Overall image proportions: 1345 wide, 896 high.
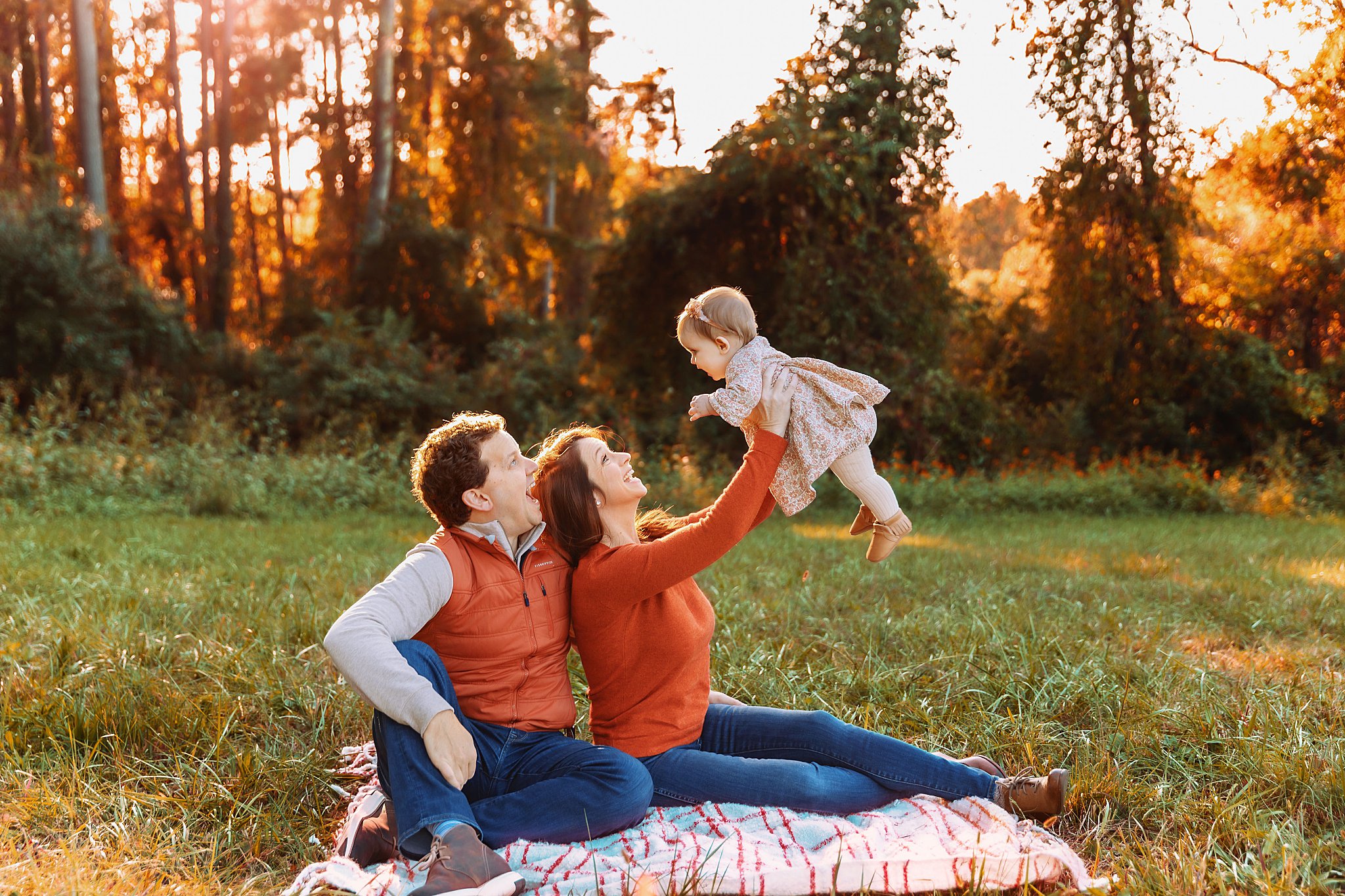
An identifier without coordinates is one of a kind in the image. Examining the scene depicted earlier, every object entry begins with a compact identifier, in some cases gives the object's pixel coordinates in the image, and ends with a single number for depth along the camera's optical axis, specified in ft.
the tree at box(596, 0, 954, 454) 41.60
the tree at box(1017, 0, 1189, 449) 42.80
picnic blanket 8.14
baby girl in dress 9.14
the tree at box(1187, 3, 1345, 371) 46.14
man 8.16
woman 9.38
